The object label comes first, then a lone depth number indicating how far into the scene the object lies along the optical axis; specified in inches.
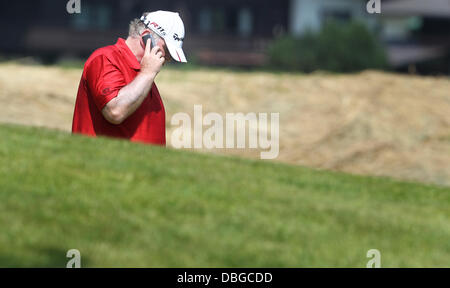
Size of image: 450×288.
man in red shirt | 239.3
